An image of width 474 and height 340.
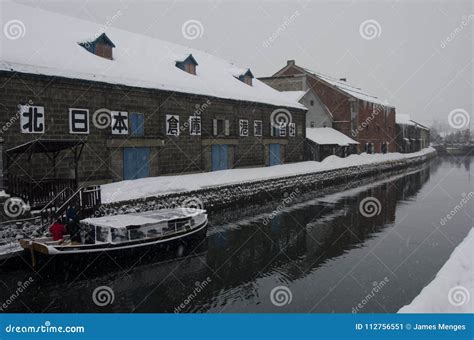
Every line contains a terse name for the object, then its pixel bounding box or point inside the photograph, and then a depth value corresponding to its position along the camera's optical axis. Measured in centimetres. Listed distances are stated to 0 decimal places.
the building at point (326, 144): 4434
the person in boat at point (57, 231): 1434
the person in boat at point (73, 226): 1527
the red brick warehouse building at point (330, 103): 5188
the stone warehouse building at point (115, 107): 1949
